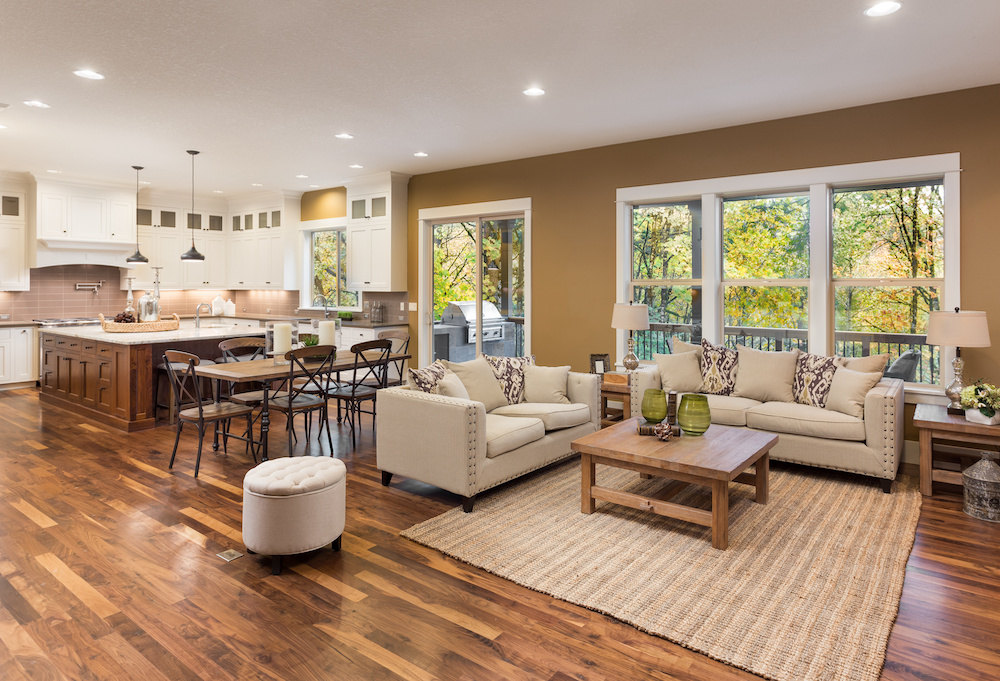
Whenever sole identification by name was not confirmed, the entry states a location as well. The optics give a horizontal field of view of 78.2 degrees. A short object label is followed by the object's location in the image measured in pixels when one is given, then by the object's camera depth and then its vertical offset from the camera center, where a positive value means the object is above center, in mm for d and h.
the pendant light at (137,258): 7740 +949
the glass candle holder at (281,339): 5055 -55
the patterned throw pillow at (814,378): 4520 -348
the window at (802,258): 4777 +642
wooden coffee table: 3111 -687
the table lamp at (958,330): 3984 +10
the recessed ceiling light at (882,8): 3111 +1660
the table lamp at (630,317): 5406 +133
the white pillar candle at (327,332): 5199 +3
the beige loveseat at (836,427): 4008 -661
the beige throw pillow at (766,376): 4719 -341
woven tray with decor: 6148 +66
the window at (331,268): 8984 +958
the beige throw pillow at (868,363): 4375 -228
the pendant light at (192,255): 7094 +897
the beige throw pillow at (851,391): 4223 -410
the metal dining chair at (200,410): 4344 -576
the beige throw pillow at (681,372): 5074 -334
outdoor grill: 7238 -10
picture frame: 5660 -288
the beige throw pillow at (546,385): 4730 -408
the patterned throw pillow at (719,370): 4984 -314
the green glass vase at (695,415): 3686 -498
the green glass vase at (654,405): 3709 -441
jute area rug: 2301 -1107
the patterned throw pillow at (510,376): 4652 -333
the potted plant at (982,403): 3846 -451
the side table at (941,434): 3795 -642
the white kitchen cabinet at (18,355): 7832 -290
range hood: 8039 +1095
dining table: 4383 -292
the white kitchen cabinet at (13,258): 7988 +984
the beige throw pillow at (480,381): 4387 -357
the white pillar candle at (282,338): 5059 -46
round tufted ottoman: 2809 -824
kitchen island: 5699 -335
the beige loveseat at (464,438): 3600 -673
